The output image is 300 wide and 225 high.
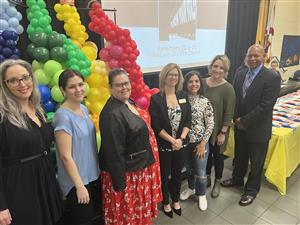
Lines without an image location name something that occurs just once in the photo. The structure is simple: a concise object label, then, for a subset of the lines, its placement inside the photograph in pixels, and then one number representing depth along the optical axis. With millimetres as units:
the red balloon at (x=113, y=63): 2043
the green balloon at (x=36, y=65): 1812
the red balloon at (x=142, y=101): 2152
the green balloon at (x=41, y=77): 1775
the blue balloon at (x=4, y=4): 1613
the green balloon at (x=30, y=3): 1761
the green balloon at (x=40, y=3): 1781
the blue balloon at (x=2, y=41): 1552
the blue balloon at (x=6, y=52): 1583
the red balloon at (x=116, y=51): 2004
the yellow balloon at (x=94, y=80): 2004
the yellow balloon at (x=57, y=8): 1905
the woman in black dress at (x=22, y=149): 1158
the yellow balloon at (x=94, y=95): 2004
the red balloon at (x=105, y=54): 2068
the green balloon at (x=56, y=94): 1771
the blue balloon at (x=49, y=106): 1799
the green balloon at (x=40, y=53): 1760
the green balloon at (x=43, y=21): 1760
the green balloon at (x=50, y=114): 1733
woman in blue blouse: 1324
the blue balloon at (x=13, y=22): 1683
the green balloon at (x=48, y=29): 1798
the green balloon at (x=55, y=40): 1783
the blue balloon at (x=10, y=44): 1584
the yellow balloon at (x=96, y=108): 2023
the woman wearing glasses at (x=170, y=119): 1898
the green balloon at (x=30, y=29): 1768
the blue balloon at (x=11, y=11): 1665
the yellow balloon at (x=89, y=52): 2064
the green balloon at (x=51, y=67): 1769
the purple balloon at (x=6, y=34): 1560
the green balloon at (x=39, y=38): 1746
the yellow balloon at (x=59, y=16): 1932
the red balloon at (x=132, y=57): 2045
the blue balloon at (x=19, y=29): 1751
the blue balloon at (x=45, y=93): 1772
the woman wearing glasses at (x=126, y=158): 1460
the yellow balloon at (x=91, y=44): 2117
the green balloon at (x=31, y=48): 1778
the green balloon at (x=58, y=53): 1795
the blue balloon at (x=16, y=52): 1641
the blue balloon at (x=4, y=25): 1606
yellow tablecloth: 2377
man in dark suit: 2043
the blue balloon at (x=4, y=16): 1639
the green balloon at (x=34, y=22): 1762
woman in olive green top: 2135
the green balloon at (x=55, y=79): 1758
